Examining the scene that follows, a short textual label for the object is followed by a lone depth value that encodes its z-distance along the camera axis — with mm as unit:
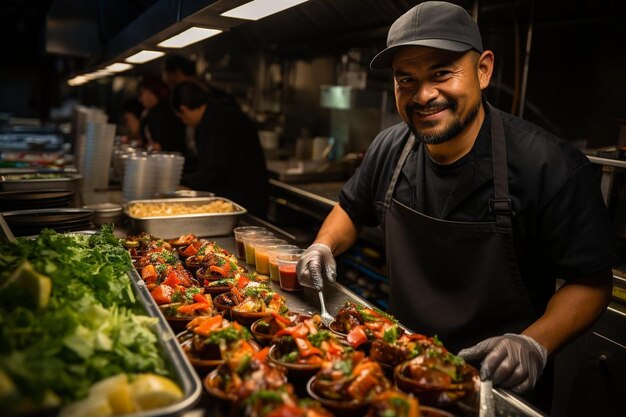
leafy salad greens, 1155
